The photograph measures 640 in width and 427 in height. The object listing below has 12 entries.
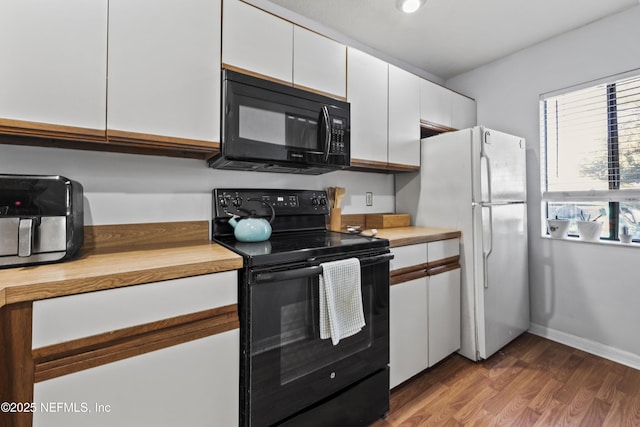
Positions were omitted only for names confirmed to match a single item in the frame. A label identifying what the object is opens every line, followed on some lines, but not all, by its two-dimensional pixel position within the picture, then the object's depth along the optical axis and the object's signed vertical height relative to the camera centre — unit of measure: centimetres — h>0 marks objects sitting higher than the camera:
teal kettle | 150 -5
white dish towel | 129 -36
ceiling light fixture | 191 +140
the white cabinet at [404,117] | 220 +79
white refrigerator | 207 +2
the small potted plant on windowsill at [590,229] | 221 -6
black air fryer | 98 +0
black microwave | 143 +49
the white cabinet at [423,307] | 175 -56
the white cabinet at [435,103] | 243 +99
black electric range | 117 -49
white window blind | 209 +64
